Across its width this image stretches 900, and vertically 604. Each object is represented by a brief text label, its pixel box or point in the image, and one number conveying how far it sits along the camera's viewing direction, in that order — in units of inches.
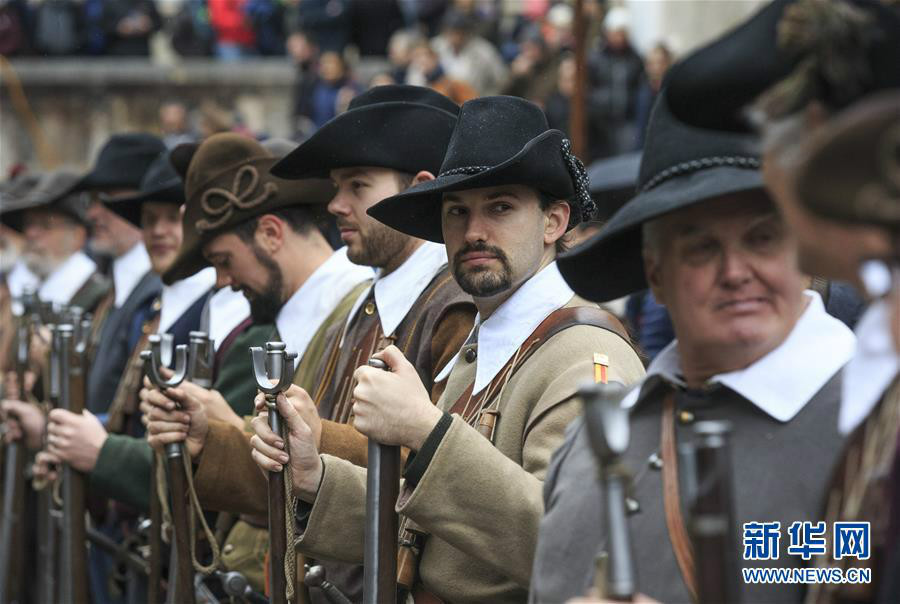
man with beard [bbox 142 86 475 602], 375.2
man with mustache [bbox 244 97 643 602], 293.0
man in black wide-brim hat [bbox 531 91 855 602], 228.7
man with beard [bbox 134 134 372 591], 447.5
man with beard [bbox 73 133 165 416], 590.6
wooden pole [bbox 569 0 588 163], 817.5
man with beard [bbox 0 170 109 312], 737.0
